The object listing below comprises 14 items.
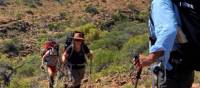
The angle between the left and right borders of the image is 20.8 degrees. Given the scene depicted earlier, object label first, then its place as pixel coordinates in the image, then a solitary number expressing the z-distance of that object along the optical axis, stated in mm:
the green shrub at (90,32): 28609
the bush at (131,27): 28634
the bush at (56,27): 33094
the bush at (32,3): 40416
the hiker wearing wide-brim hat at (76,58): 9375
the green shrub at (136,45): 19181
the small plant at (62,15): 36669
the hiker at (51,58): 11281
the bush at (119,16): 35716
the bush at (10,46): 26642
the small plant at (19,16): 34322
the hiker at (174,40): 3633
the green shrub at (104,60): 16812
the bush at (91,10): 38219
